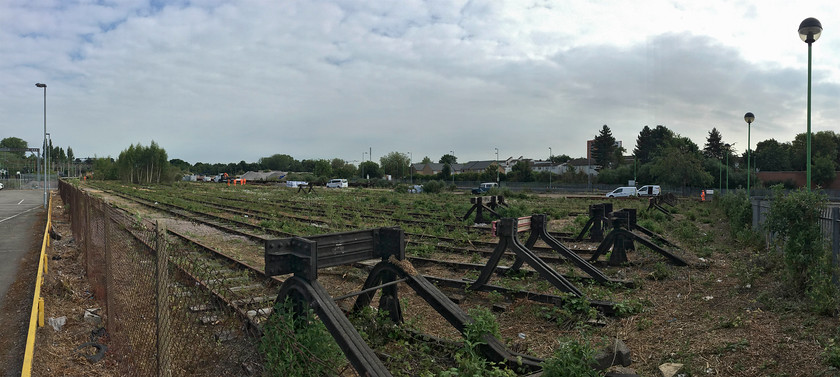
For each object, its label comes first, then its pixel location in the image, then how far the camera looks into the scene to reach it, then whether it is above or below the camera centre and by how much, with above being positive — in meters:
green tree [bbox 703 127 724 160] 99.12 +7.39
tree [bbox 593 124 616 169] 105.12 +7.35
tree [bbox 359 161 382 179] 120.39 +2.47
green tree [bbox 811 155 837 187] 64.75 +1.36
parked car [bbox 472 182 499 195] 53.69 -0.92
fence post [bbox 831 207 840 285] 6.77 -0.81
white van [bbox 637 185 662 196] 45.33 -0.98
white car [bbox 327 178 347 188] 69.58 -0.49
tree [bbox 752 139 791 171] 80.69 +3.96
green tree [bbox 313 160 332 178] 125.90 +2.87
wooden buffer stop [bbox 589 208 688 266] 10.09 -1.30
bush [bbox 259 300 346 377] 3.88 -1.39
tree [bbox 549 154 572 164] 164.43 +7.54
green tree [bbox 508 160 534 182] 86.56 +1.32
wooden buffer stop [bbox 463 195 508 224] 18.81 -0.98
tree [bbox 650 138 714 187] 59.91 +1.34
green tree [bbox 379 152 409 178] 119.62 +4.12
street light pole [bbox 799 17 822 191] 10.25 +3.26
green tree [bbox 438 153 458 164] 171.69 +7.88
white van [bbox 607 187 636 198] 45.09 -1.11
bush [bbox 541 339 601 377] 4.24 -1.65
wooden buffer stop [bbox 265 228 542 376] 3.80 -0.99
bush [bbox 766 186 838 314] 6.66 -0.86
